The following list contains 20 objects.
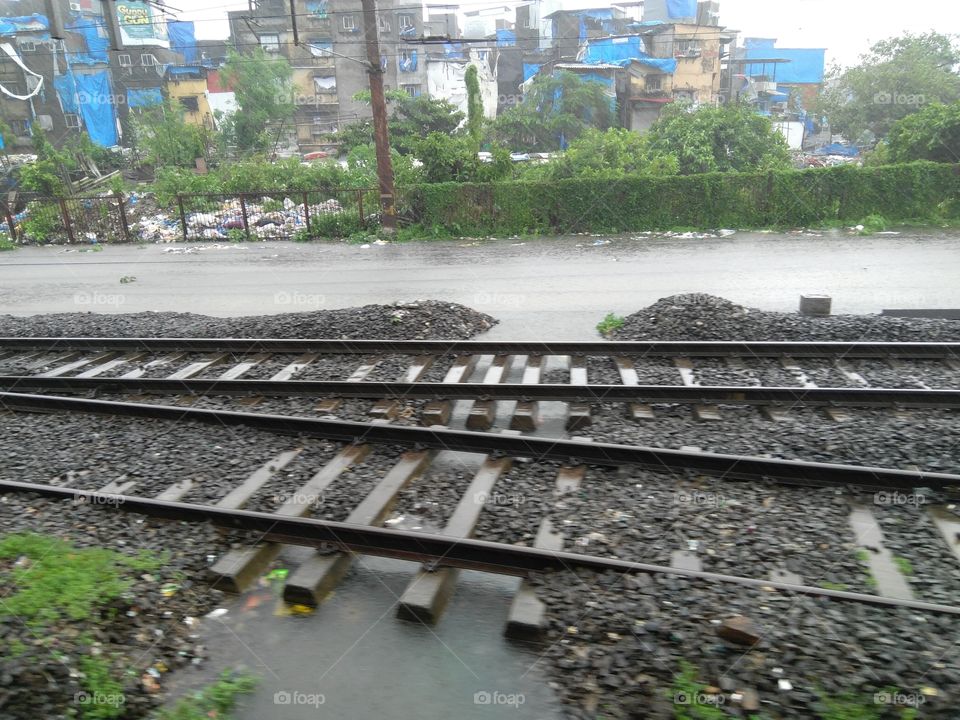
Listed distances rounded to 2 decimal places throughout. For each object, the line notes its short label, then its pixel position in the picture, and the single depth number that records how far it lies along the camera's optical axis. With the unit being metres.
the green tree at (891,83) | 35.00
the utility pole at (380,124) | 18.59
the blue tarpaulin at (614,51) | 47.75
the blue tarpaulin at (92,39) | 50.66
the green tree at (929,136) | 19.66
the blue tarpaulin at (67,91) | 49.53
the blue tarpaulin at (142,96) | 47.78
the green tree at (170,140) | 35.91
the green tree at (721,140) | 22.92
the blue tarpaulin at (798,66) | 60.48
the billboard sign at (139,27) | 50.19
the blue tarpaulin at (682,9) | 58.38
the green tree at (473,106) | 22.41
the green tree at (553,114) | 40.78
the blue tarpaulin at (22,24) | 49.69
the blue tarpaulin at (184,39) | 56.44
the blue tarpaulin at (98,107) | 49.41
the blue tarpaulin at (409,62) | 53.97
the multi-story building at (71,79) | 49.22
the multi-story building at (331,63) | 53.00
